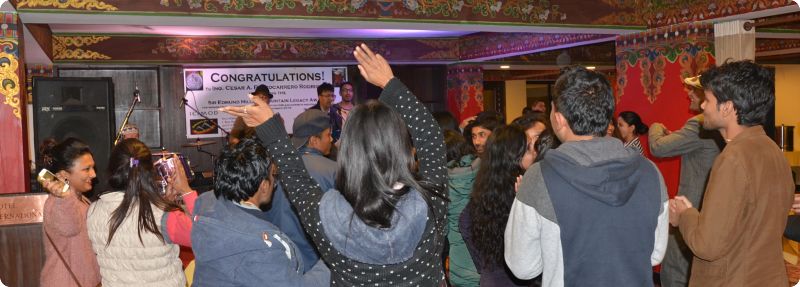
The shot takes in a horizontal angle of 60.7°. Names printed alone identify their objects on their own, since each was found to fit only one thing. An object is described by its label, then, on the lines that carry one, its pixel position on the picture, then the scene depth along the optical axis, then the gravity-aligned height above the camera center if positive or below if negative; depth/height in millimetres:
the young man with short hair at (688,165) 3643 -298
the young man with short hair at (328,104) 6652 +142
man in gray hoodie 1896 -260
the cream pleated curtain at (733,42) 5691 +574
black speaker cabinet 5203 +81
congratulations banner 9758 +417
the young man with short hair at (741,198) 2189 -288
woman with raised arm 1685 -191
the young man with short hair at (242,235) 2070 -353
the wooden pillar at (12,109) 4738 +103
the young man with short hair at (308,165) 2662 -207
